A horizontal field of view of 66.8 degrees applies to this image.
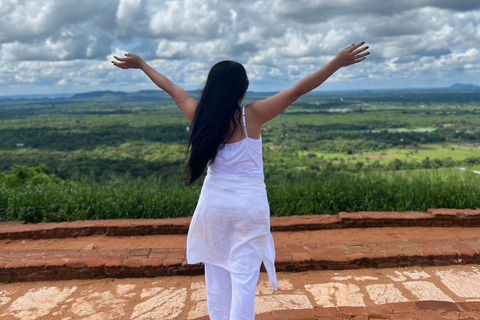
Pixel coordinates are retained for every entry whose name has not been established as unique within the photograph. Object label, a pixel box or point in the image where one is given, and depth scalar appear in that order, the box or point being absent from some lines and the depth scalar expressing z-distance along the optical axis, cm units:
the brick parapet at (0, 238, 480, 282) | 303
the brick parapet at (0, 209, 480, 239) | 402
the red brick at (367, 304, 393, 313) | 239
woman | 165
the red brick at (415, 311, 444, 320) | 232
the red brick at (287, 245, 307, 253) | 319
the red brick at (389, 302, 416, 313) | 239
